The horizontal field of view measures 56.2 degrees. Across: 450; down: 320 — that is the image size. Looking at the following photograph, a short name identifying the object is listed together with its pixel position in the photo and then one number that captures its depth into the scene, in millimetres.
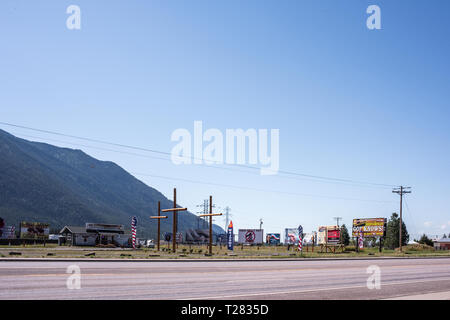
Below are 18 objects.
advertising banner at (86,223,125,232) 81938
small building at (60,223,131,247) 77312
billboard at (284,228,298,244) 131375
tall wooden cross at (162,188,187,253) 48625
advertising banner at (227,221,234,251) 53097
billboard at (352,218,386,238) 86688
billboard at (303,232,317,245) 148812
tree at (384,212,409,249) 146125
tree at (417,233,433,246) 136600
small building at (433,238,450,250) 188125
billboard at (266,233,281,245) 155875
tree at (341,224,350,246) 174225
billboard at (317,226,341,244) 96375
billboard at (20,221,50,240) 90094
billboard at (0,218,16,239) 92681
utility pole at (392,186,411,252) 81300
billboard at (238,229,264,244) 127050
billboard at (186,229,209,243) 149500
